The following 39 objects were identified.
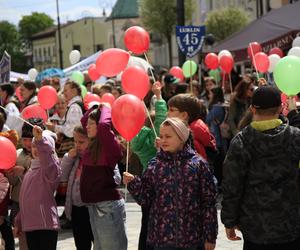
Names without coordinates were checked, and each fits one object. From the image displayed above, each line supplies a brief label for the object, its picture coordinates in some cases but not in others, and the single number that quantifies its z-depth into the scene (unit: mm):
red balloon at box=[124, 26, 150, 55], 7367
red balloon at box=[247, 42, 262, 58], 12266
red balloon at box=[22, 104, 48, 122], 7602
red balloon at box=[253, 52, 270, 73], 9961
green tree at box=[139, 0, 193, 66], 47469
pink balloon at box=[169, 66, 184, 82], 14195
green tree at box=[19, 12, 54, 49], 116375
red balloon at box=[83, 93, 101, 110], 8419
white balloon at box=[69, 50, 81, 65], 17766
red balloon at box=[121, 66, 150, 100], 6160
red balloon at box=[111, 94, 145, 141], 5098
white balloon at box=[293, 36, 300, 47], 11155
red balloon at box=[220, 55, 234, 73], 12227
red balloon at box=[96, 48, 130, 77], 6746
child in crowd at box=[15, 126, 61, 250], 5422
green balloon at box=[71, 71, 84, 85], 13531
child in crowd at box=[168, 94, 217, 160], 5082
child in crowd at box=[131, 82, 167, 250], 5661
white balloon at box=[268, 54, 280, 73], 10749
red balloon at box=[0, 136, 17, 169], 5414
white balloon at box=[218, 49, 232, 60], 12562
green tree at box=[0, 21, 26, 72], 107000
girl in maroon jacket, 5418
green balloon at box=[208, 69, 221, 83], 17073
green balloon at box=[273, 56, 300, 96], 5844
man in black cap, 4230
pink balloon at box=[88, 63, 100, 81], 12391
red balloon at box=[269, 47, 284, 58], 12887
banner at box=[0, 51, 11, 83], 12908
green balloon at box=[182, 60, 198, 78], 13359
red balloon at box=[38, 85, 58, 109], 8219
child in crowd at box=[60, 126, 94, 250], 6043
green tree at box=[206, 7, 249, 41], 40281
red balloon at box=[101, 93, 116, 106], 8500
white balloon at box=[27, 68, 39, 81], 20156
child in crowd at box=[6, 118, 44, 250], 5973
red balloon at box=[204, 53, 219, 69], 13531
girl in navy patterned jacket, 4359
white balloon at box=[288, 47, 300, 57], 8481
